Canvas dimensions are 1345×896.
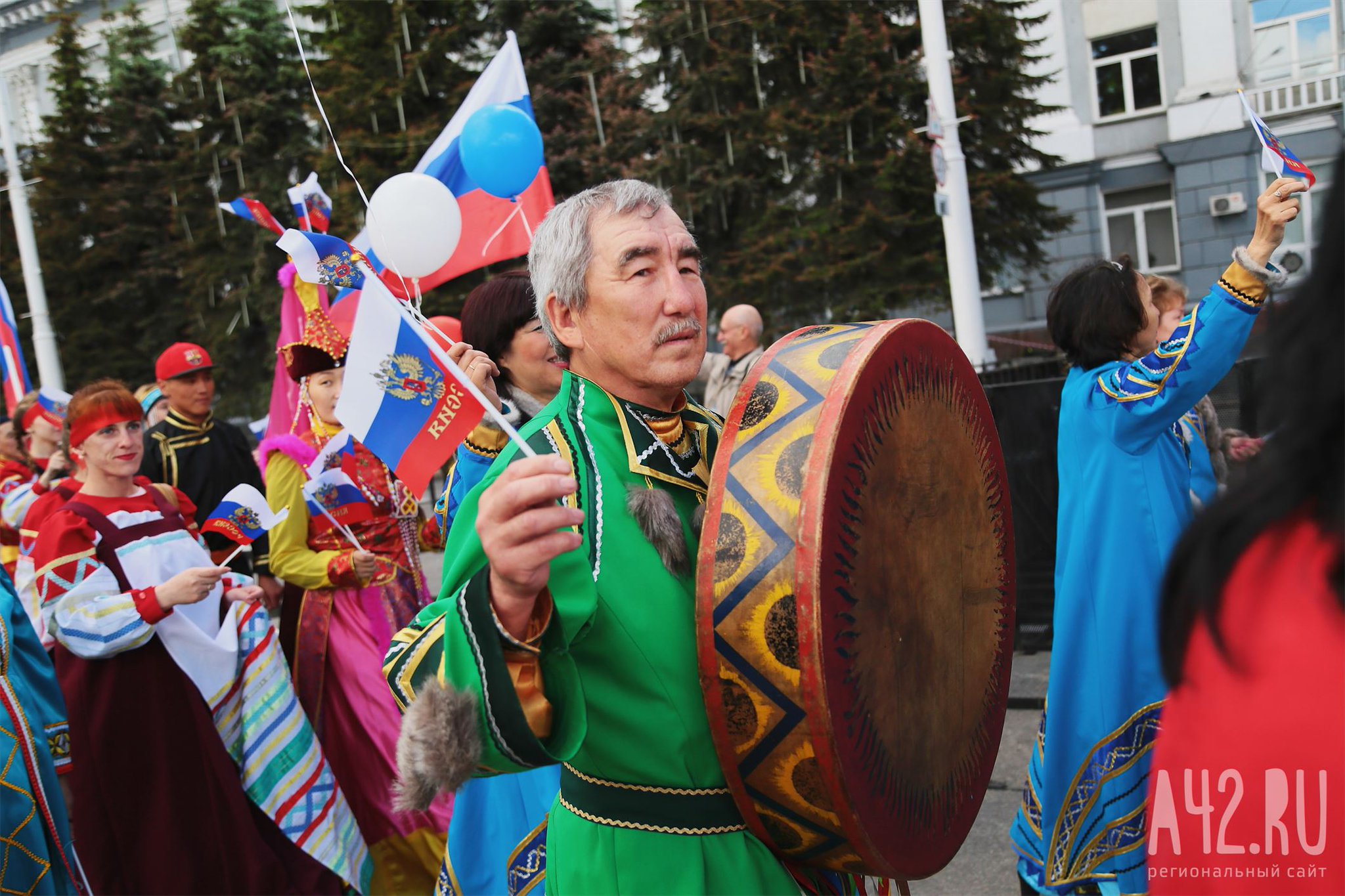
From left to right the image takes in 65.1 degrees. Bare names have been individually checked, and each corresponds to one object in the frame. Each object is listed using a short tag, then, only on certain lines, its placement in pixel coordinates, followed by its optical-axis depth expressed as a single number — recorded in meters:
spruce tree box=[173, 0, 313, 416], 18.52
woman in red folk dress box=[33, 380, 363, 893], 3.67
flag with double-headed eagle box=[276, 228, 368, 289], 2.33
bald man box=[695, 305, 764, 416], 7.09
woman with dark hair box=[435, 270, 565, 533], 3.30
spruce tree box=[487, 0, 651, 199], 14.93
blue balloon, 3.89
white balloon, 2.87
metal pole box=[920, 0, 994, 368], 8.95
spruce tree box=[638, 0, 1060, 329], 12.58
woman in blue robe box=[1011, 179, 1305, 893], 3.08
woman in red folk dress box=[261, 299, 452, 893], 4.21
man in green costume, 1.38
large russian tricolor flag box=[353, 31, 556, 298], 4.55
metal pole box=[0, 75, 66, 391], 13.58
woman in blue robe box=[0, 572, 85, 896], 2.85
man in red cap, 5.62
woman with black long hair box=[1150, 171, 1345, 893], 0.84
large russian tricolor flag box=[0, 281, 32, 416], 6.99
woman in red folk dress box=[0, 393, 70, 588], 5.46
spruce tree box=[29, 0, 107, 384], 19.53
